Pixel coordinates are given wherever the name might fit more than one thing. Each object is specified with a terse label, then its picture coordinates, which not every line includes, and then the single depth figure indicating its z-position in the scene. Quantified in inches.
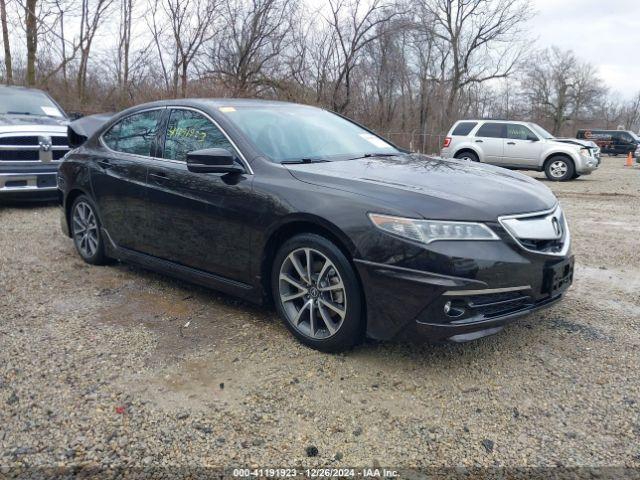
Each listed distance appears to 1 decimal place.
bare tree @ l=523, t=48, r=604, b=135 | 2095.2
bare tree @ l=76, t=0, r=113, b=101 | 752.3
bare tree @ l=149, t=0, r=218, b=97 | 802.8
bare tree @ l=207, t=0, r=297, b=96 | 822.5
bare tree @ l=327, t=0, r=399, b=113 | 899.4
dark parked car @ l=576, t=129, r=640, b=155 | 1445.6
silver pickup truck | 296.4
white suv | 591.5
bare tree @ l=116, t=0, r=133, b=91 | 835.1
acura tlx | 110.0
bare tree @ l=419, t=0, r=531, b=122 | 1338.6
